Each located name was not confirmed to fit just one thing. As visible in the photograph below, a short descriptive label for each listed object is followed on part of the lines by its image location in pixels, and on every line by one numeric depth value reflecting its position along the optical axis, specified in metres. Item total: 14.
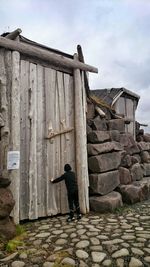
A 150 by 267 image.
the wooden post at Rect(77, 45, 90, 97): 5.16
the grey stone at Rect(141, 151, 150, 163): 8.38
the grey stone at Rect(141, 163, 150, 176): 8.10
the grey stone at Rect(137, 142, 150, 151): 8.38
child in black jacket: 4.46
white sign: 4.03
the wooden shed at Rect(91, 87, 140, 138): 9.60
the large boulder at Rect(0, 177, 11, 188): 3.68
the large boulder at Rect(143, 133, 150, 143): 9.52
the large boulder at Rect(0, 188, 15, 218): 3.47
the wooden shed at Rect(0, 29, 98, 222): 4.16
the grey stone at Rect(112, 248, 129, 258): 2.90
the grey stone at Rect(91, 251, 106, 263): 2.83
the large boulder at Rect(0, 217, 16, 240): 3.41
